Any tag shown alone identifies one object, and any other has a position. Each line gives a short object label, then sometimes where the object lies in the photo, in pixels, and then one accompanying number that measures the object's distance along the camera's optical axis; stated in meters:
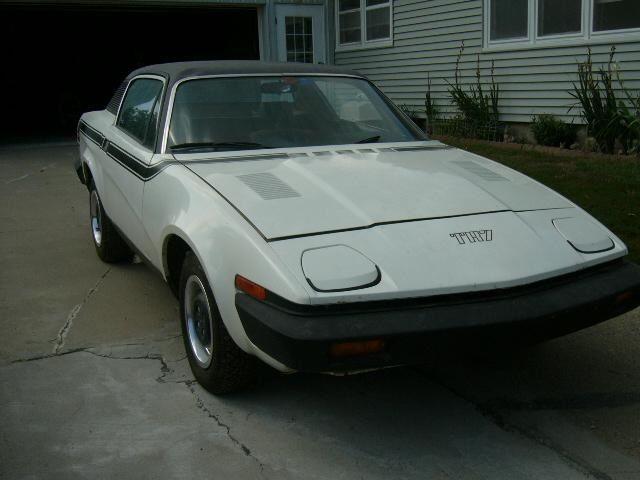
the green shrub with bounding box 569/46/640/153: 8.56
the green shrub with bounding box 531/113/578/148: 9.62
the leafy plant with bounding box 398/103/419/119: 13.13
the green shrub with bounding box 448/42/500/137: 10.90
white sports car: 2.62
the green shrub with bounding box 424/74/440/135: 12.45
